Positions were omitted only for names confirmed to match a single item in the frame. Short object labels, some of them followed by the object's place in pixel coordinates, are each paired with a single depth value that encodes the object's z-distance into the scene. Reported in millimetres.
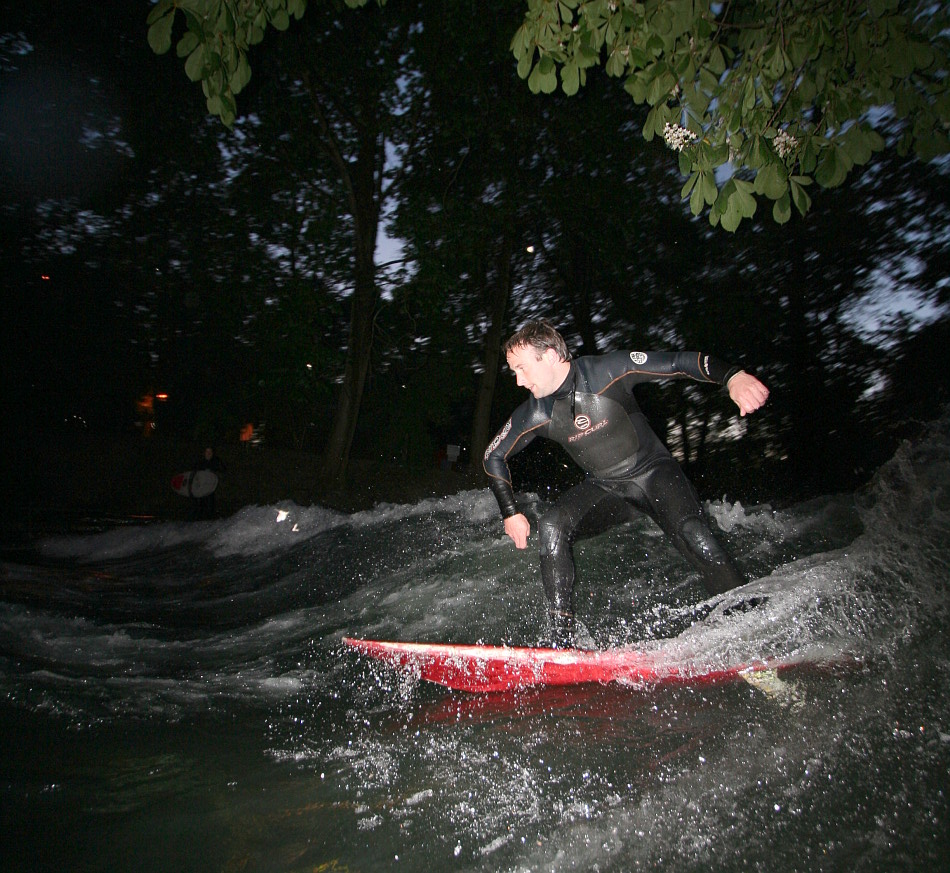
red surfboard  3240
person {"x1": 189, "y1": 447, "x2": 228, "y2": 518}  12469
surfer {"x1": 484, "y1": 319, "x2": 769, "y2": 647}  3762
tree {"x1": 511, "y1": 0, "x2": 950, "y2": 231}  3225
